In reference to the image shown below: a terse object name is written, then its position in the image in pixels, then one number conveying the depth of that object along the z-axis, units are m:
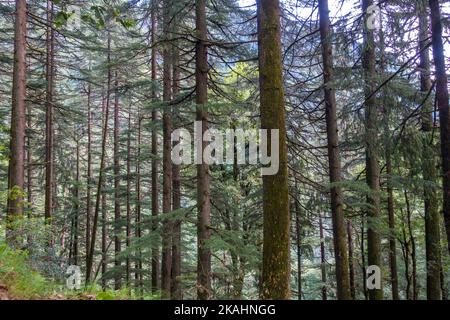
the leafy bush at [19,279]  4.69
